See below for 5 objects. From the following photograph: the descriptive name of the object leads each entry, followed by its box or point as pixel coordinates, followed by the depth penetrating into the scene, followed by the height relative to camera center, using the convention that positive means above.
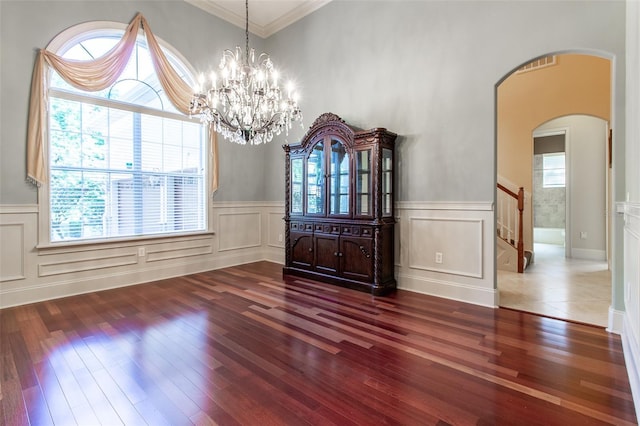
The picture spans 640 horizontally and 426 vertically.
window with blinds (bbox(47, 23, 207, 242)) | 3.73 +0.72
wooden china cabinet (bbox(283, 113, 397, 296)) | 3.83 +0.03
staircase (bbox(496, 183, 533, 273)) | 5.01 -0.41
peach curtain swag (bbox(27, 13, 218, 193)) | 3.45 +1.60
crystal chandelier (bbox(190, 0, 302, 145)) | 3.06 +1.05
